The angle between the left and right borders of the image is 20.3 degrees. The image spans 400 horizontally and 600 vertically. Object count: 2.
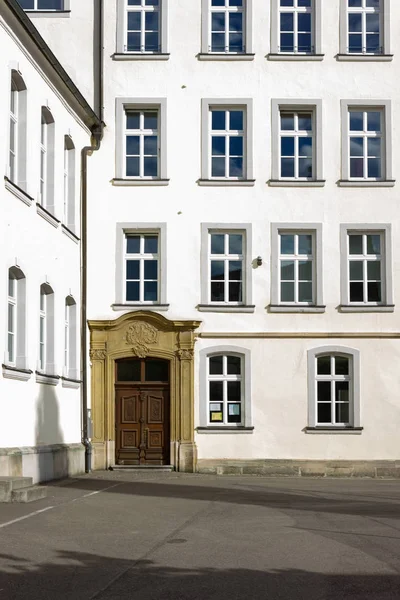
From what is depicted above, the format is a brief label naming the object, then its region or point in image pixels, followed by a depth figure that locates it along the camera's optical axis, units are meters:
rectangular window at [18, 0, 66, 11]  28.25
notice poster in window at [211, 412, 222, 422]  26.86
